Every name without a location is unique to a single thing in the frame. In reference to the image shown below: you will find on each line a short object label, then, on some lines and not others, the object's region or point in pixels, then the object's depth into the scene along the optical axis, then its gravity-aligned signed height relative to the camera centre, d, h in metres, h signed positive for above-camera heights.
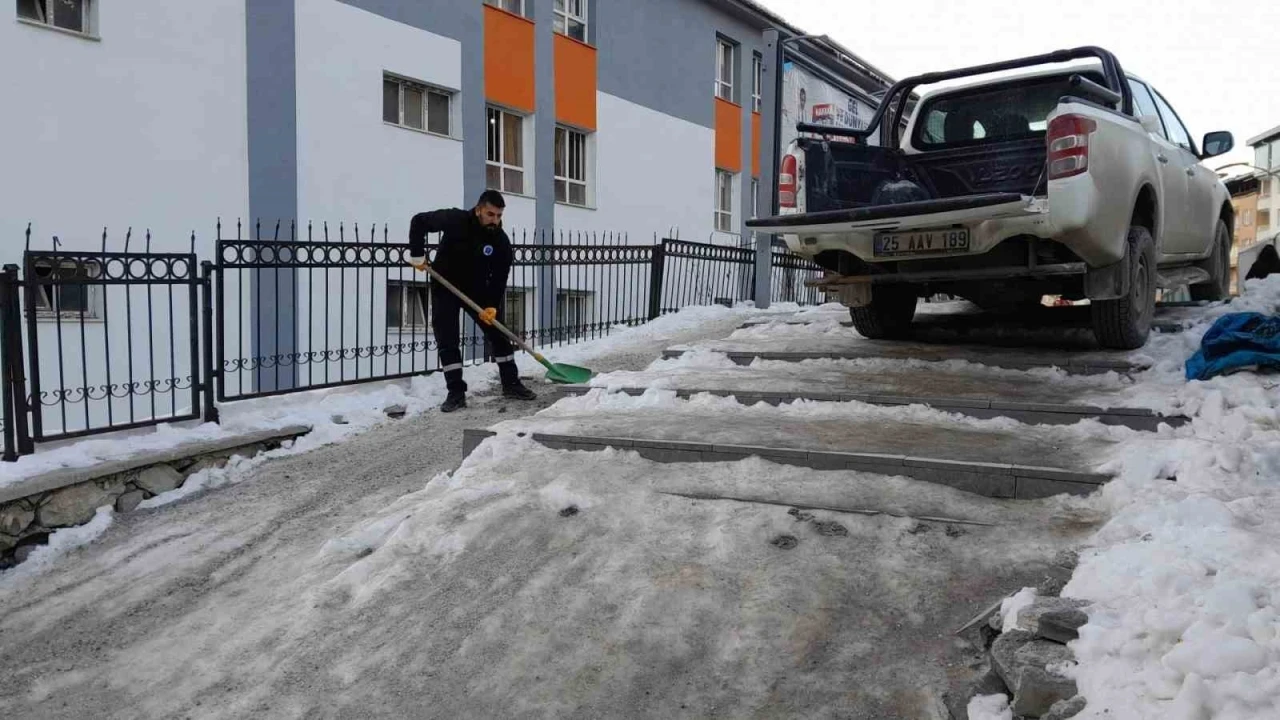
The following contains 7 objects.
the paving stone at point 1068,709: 2.33 -1.04
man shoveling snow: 6.96 +0.19
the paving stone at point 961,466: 3.88 -0.72
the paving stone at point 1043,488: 3.76 -0.78
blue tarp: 5.02 -0.27
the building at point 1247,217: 55.81 +5.12
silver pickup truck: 5.61 +0.68
